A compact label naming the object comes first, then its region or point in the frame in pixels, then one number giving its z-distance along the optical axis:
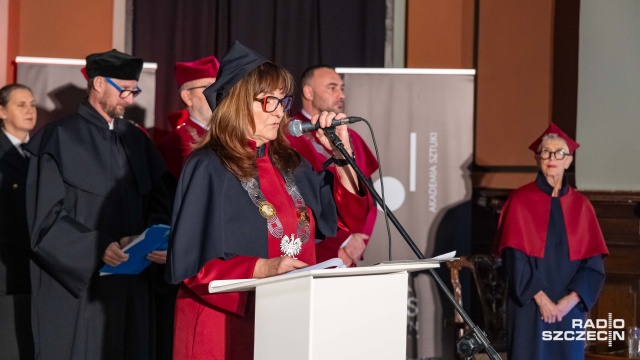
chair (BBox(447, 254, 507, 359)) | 5.86
